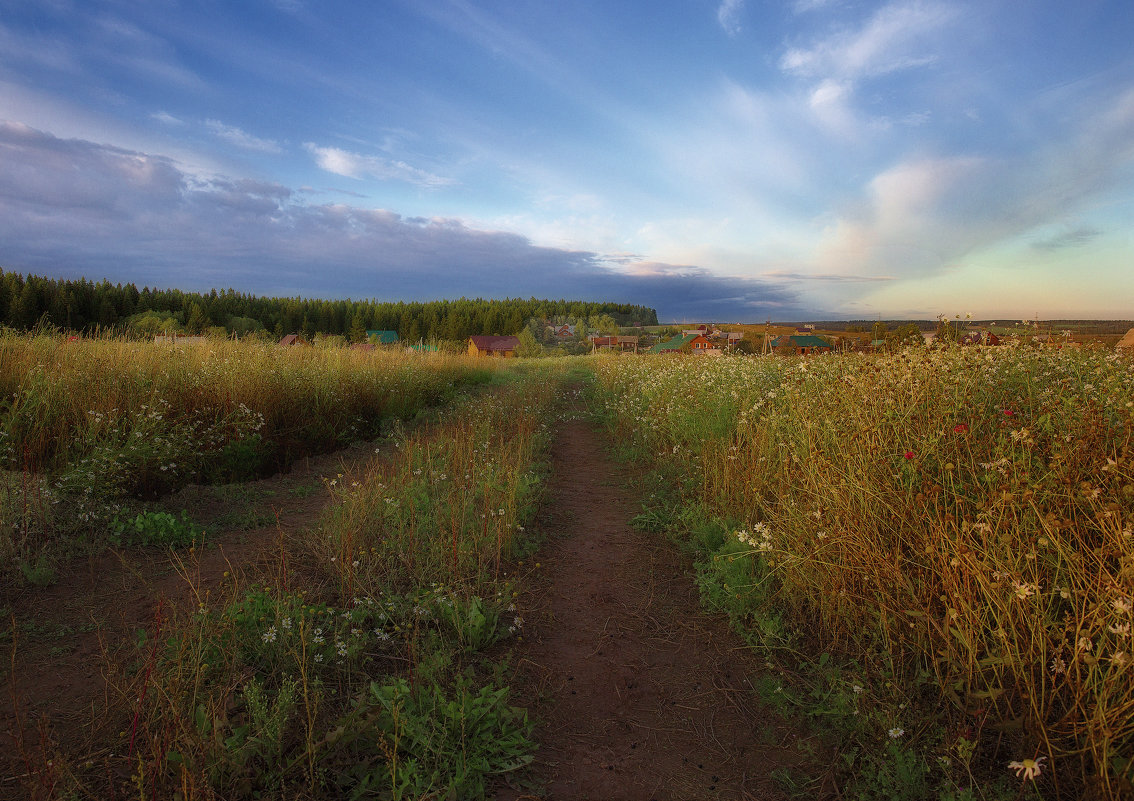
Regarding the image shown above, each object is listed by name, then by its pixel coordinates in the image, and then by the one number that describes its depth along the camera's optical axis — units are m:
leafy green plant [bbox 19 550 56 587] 3.75
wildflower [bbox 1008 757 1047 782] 1.70
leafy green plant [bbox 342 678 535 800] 2.14
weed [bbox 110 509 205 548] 4.57
